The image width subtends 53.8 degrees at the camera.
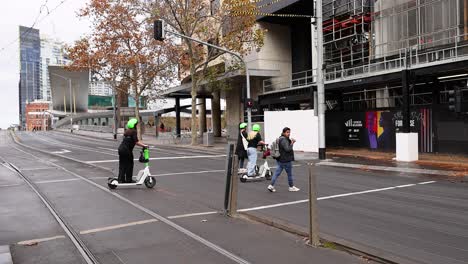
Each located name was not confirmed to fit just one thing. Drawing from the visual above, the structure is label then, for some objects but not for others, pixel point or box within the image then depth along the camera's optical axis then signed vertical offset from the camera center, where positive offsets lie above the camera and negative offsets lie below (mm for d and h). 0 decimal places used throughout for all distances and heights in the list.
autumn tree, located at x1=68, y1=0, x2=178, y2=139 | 39906 +7293
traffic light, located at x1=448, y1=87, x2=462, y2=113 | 18969 +854
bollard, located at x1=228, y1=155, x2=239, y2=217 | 8203 -1146
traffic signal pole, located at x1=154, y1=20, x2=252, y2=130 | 22791 +4883
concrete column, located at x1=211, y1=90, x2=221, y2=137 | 54141 +1297
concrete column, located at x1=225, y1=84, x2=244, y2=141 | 45406 +1586
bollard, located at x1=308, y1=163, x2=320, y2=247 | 6238 -1223
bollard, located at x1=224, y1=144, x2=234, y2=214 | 8250 -856
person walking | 11062 -766
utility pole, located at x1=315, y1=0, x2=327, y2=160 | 21594 +1565
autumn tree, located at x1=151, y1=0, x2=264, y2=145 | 32969 +7620
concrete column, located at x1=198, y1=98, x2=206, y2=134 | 55984 +1387
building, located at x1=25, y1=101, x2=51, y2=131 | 128250 +4275
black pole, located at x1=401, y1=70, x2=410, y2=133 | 21438 +1057
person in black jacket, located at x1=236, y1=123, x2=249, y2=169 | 14023 -550
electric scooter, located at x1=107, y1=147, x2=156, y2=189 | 11609 -1301
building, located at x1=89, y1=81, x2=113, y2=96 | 155625 +13575
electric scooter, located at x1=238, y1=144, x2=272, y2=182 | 13117 -1407
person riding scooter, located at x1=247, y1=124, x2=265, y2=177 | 13211 -626
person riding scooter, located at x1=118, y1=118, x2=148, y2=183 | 11555 -583
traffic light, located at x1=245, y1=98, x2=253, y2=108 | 28281 +1418
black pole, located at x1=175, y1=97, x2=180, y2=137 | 51069 +1535
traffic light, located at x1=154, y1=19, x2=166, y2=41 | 22791 +4878
